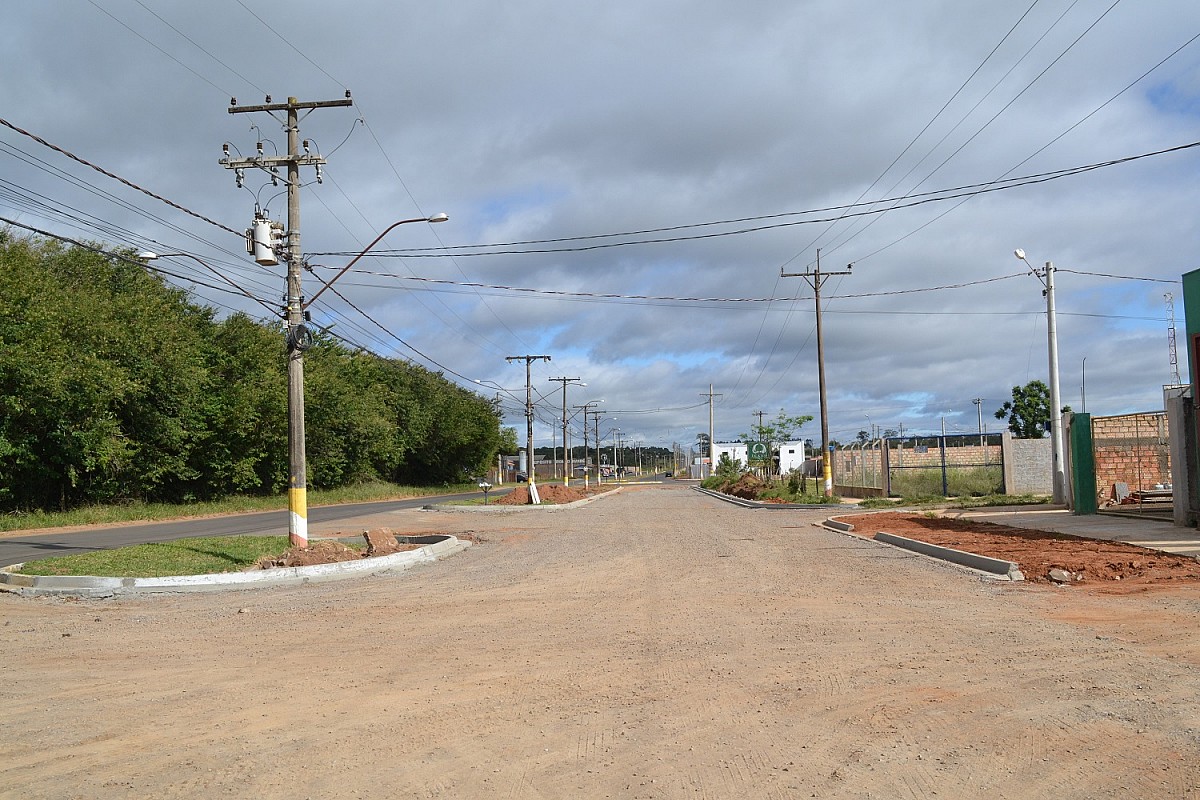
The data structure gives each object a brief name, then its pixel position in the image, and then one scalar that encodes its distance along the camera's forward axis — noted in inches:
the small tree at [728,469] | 3111.2
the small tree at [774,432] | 2017.7
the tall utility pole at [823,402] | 1630.2
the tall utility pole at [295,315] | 741.3
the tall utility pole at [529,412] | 1901.8
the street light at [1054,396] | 1190.9
